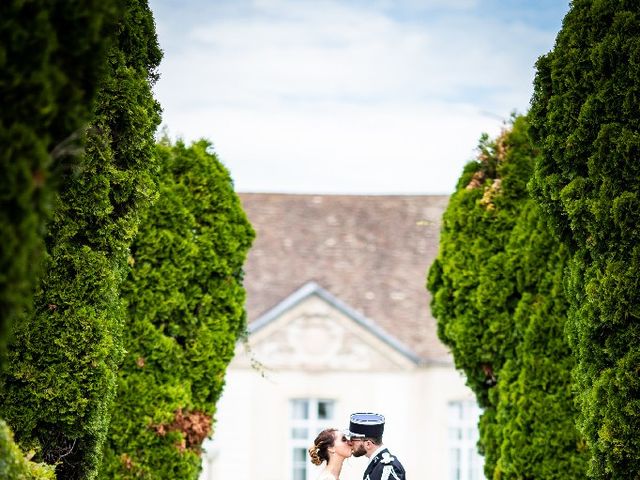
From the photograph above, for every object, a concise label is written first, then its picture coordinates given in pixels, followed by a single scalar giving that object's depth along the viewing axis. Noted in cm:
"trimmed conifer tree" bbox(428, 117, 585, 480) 1893
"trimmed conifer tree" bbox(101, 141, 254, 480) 1925
